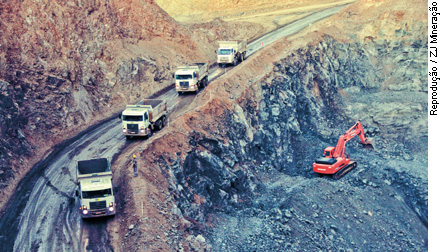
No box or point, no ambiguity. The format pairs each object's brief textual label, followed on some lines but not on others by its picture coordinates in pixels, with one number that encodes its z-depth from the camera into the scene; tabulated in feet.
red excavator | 168.86
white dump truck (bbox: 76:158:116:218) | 103.04
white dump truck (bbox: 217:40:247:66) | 210.38
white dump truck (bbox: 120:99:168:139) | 139.33
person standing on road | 114.73
